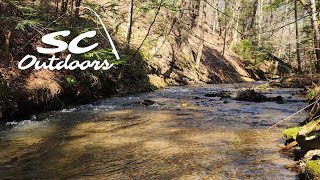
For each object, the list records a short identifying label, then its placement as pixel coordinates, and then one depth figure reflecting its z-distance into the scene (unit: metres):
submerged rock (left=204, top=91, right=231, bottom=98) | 11.69
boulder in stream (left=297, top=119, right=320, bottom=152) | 4.04
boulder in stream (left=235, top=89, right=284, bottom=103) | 10.62
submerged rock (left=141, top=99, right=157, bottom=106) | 9.67
